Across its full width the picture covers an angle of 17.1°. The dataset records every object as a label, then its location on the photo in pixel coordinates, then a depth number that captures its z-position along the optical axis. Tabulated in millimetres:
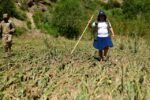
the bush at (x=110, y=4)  69156
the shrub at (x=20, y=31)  36966
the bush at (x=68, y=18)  46131
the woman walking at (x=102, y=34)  13023
